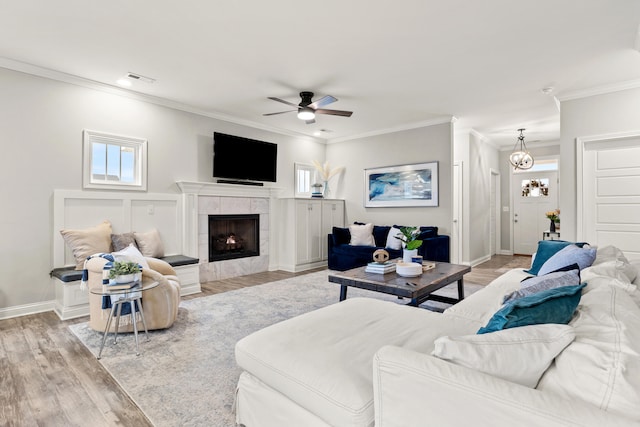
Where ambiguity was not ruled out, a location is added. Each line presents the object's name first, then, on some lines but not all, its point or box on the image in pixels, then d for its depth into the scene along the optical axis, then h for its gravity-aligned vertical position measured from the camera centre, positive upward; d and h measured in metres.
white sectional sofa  0.89 -0.52
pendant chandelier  6.68 +1.15
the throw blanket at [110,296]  2.67 -0.63
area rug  1.89 -1.04
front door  7.79 +0.29
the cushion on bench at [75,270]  3.37 -0.57
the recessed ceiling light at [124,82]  3.93 +1.60
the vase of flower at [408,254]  3.58 -0.40
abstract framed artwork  5.80 +0.58
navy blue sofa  5.08 -0.51
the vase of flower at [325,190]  7.00 +0.56
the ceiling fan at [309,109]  4.24 +1.38
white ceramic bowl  3.26 -0.51
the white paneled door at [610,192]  4.04 +0.31
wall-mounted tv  5.23 +0.97
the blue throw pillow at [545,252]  3.22 -0.34
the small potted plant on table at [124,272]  2.64 -0.44
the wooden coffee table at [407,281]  2.84 -0.58
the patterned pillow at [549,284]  1.68 -0.34
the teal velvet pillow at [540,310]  1.23 -0.35
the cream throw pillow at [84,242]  3.63 -0.28
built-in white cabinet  5.93 -0.29
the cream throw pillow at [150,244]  4.19 -0.34
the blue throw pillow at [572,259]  2.48 -0.31
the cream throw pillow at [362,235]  5.83 -0.32
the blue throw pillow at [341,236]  5.99 -0.34
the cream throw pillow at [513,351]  1.04 -0.42
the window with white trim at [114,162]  4.04 +0.70
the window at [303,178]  6.64 +0.78
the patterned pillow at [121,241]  3.97 -0.29
